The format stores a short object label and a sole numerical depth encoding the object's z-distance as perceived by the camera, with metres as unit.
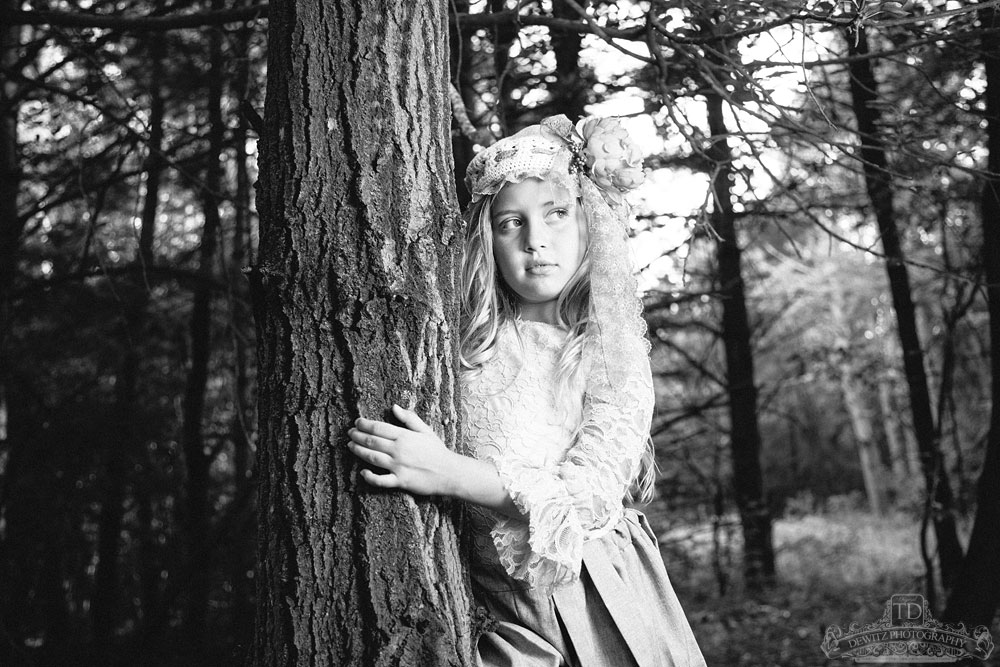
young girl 1.84
